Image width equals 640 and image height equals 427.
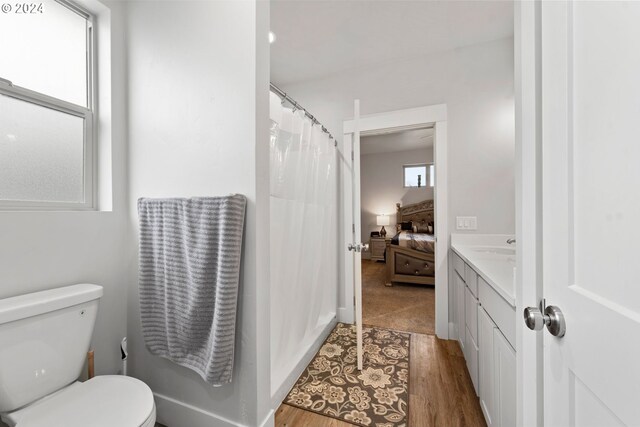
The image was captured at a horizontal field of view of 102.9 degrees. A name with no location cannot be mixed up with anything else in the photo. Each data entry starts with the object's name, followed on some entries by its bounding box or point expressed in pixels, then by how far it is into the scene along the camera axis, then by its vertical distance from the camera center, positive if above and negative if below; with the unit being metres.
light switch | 2.19 -0.10
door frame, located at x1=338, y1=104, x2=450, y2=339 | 2.23 +0.30
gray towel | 1.11 -0.30
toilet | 0.92 -0.64
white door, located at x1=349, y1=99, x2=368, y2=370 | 1.73 -0.16
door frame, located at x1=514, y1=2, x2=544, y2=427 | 0.67 +0.03
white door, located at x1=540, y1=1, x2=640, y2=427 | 0.42 +0.00
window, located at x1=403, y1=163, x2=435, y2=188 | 5.85 +0.85
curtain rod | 1.54 +0.74
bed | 3.76 -0.72
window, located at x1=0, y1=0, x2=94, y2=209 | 1.15 +0.53
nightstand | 5.82 -0.82
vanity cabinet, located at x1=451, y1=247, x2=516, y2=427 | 0.96 -0.64
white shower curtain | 1.56 -0.17
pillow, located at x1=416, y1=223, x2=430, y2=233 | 5.38 -0.35
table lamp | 5.99 -0.21
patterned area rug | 1.41 -1.10
